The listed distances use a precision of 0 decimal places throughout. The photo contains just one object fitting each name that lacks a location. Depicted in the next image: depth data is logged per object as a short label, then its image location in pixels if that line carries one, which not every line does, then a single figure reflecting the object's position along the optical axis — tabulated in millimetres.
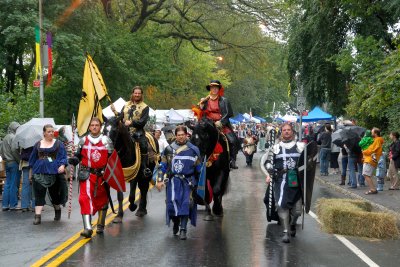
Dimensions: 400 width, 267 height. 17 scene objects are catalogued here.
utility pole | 26797
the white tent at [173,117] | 39594
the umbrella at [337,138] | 21664
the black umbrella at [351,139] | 20391
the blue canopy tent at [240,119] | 64600
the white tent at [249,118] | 64619
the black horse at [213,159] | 12367
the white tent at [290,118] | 60203
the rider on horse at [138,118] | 12711
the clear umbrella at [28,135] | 14047
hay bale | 11211
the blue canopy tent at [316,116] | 34688
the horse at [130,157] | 11625
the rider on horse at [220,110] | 13195
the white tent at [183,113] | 40897
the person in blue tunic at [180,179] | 10500
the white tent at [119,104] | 27694
